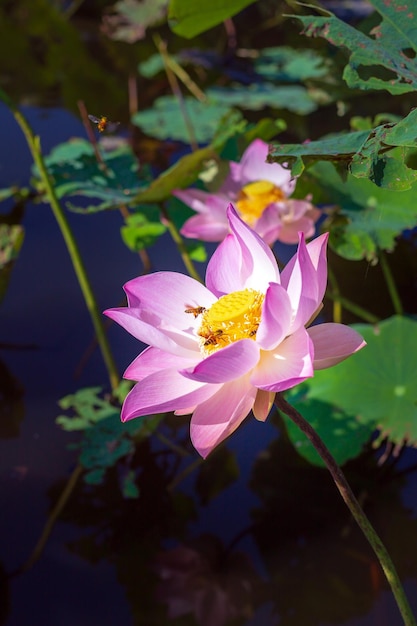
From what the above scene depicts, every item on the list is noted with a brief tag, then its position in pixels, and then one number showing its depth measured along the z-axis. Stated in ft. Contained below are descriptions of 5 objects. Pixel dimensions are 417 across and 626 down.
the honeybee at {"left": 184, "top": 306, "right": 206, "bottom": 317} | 3.39
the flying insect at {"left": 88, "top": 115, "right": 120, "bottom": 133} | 3.34
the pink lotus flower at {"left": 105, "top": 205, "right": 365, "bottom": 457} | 3.19
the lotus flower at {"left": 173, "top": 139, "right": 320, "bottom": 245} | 4.32
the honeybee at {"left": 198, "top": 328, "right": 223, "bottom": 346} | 3.35
